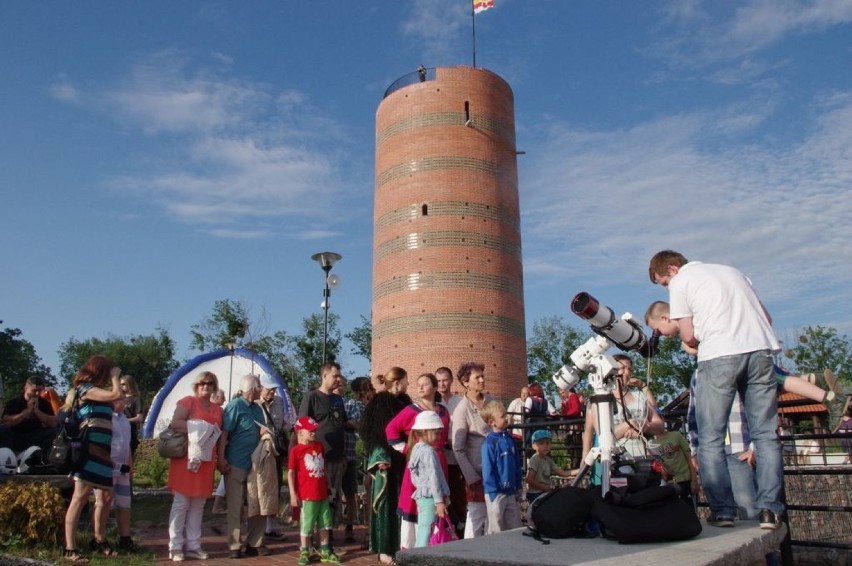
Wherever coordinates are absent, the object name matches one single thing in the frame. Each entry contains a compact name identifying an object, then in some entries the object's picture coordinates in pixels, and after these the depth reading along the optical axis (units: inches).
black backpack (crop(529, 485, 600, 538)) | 129.5
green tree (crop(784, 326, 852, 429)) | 1798.1
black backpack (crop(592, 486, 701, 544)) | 122.6
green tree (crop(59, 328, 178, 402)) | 2896.2
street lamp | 631.8
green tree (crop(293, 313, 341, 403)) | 1715.1
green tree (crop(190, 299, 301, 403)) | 1530.5
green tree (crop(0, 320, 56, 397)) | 2308.1
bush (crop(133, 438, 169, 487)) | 645.9
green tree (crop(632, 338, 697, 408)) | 1850.4
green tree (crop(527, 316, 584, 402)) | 2065.7
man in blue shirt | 290.4
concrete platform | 104.9
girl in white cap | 229.6
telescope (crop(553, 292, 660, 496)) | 202.1
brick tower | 969.5
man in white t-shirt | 151.3
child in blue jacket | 234.6
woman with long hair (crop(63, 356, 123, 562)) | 256.1
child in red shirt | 272.5
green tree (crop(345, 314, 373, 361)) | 2015.3
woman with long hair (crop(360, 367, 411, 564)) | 272.1
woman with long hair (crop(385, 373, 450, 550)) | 244.5
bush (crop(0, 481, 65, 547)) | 271.4
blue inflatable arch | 935.0
